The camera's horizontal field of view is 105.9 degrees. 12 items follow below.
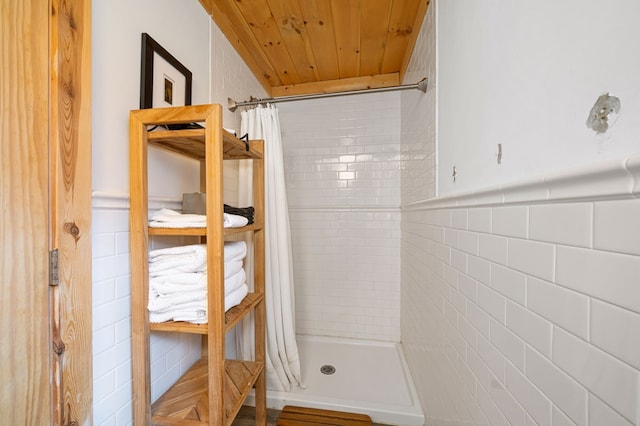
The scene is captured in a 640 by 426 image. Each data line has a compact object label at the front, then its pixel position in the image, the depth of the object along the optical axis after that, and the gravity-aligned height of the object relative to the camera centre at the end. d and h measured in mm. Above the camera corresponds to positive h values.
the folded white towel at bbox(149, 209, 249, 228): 811 -32
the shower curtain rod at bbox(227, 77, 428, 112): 1352 +679
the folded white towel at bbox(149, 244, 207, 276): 812 -167
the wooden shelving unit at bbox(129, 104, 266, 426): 762 -157
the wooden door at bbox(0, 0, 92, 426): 524 +0
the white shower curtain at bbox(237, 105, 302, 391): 1426 -309
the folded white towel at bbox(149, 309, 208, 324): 814 -356
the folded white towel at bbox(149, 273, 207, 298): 810 -247
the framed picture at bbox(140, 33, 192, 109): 852 +519
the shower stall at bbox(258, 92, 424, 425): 1957 -86
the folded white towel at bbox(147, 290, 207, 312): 804 -301
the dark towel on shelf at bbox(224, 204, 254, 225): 970 -3
